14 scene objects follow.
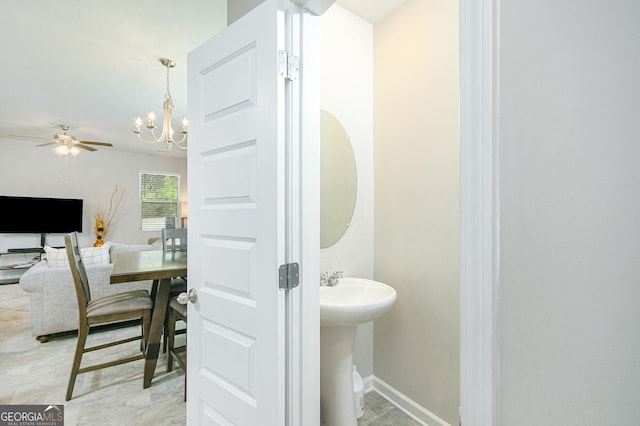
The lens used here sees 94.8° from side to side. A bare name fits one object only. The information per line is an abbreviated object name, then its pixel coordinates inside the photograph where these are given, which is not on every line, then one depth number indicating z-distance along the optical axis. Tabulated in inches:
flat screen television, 216.4
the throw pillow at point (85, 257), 119.7
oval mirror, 72.3
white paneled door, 42.1
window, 275.0
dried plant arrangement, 243.9
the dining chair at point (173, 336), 86.6
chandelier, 114.4
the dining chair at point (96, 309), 81.2
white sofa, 112.1
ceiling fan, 170.1
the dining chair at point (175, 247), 102.0
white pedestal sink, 60.9
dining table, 78.5
